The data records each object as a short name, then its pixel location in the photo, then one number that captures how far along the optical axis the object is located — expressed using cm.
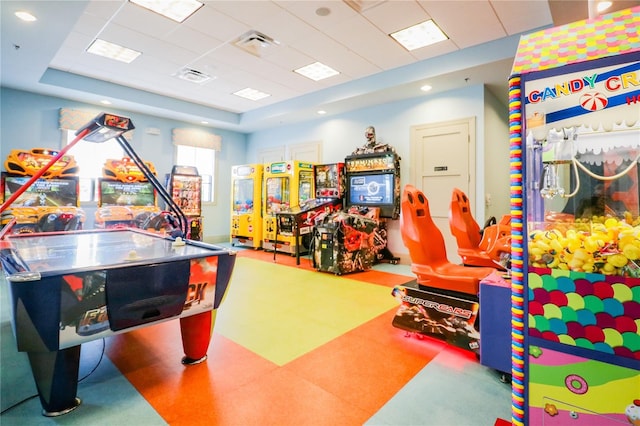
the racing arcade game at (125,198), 570
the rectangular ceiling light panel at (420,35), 417
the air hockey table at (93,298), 141
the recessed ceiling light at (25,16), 328
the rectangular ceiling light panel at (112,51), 471
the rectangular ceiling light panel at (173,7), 368
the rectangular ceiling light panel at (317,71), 541
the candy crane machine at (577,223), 96
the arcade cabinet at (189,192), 702
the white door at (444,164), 523
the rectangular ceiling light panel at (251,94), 657
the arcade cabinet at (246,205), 733
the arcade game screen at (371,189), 572
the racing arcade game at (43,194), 484
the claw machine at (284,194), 659
